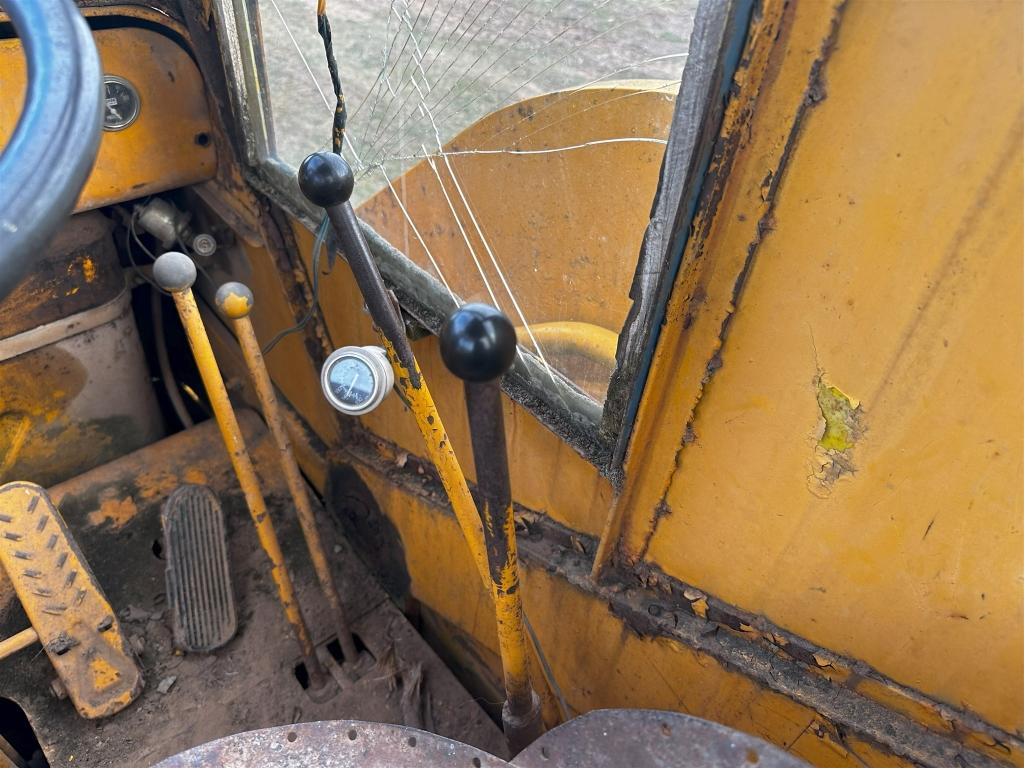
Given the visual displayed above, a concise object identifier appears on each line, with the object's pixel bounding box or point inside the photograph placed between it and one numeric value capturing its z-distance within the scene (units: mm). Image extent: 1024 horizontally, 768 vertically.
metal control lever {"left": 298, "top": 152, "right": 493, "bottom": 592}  857
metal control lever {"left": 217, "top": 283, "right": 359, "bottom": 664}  1223
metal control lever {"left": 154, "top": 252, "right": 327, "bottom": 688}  1117
